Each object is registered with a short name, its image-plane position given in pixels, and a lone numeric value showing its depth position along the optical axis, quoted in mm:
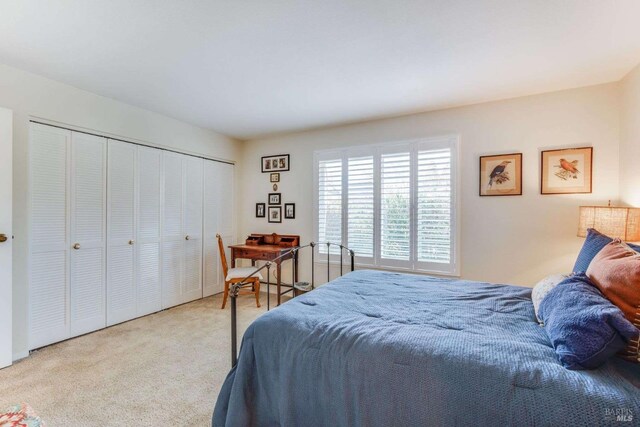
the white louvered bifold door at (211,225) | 4363
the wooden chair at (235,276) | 3812
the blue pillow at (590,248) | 1704
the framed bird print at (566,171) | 2836
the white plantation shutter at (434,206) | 3420
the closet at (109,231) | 2740
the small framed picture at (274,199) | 4625
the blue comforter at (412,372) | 1016
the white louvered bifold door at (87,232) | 2941
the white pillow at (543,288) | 1595
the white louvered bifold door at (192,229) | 4066
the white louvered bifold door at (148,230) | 3518
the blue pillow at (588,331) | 1057
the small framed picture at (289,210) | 4488
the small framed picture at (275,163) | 4543
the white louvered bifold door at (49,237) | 2666
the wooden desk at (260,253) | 3946
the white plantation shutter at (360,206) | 3867
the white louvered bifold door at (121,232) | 3234
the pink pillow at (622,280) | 1136
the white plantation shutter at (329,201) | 4098
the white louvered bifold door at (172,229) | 3795
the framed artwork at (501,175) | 3115
